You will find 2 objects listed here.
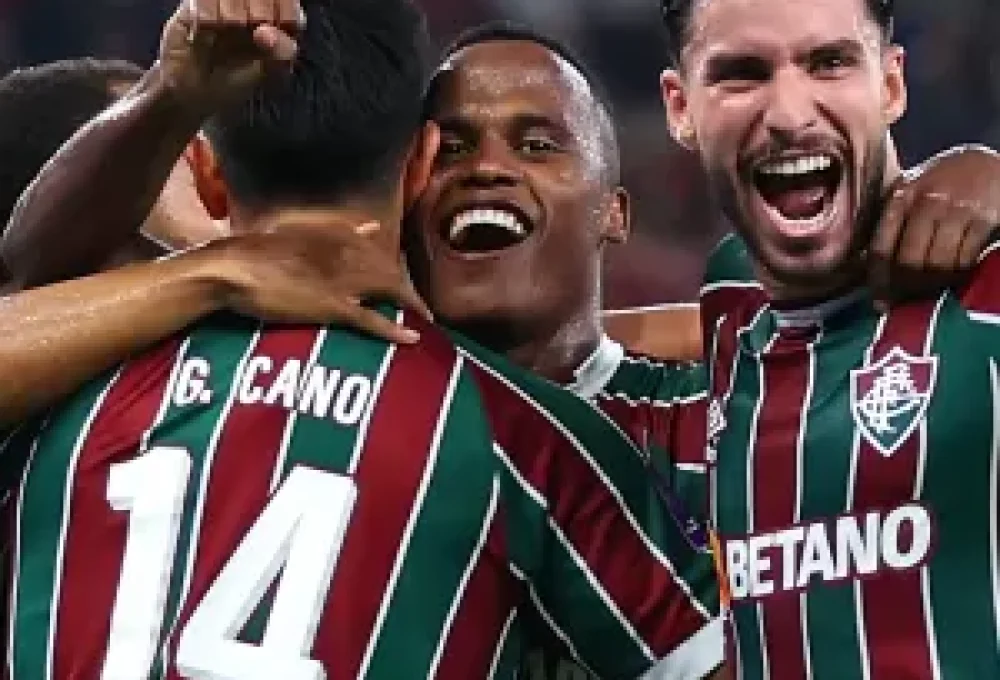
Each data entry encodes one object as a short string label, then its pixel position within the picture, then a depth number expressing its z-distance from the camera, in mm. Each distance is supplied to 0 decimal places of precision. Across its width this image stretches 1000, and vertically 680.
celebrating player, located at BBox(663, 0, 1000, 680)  4434
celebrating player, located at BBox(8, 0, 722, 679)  4430
